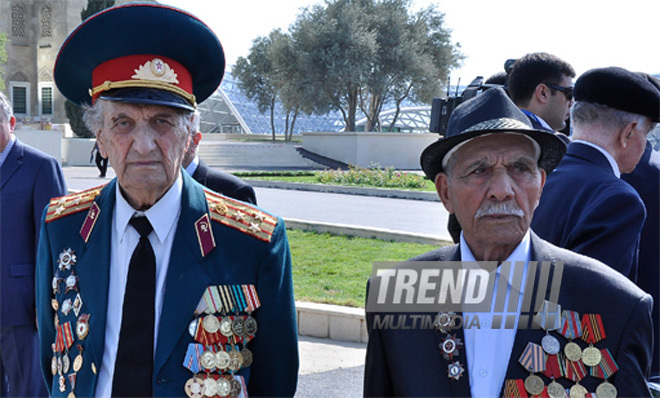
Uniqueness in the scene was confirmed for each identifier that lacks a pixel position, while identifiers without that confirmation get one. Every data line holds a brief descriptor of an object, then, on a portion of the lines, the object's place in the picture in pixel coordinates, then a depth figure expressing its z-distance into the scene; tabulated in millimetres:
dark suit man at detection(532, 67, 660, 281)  2729
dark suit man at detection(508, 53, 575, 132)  4004
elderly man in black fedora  1868
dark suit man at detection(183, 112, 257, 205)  4250
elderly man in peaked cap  2146
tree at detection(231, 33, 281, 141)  51094
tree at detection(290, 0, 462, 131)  38250
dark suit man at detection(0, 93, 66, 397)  3943
